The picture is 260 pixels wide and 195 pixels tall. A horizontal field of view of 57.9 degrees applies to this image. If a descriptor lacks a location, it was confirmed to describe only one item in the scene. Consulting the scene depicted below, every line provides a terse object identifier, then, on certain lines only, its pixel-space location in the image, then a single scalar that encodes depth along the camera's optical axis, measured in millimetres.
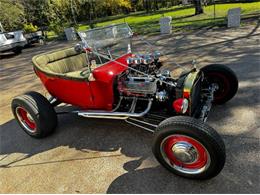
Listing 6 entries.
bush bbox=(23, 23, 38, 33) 17859
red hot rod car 2410
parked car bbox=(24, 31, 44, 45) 14547
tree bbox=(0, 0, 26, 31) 18391
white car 11883
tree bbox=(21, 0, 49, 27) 19938
